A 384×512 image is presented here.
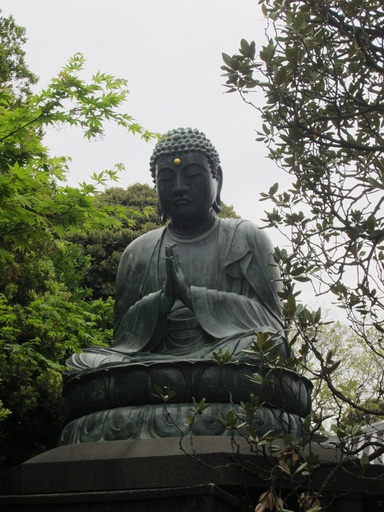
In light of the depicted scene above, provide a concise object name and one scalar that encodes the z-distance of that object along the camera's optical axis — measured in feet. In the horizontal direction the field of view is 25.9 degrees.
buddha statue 18.17
